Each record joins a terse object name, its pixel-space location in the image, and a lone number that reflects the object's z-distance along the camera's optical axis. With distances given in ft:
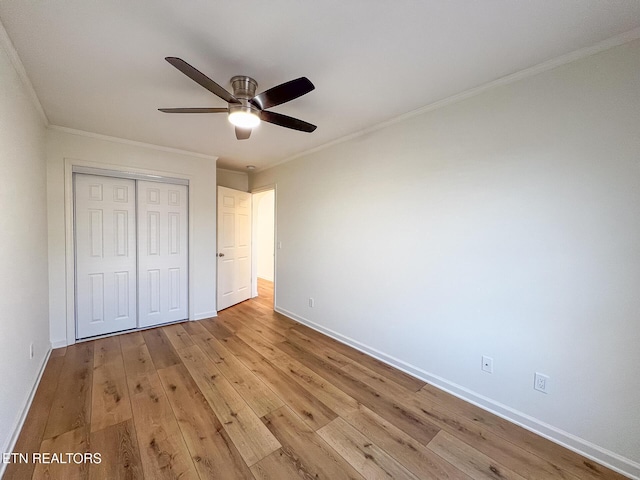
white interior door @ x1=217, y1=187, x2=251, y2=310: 13.34
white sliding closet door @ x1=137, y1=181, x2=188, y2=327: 10.85
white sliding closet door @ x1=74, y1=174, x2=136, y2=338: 9.59
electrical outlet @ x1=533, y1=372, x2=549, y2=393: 5.51
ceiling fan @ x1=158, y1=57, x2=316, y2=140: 4.69
